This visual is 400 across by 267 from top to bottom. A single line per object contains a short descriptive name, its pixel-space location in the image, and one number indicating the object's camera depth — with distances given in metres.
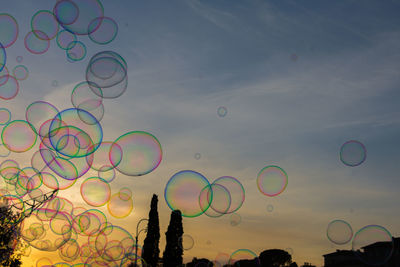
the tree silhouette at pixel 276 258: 69.44
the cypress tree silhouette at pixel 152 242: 34.22
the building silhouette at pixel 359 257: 18.89
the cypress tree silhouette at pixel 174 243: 33.28
